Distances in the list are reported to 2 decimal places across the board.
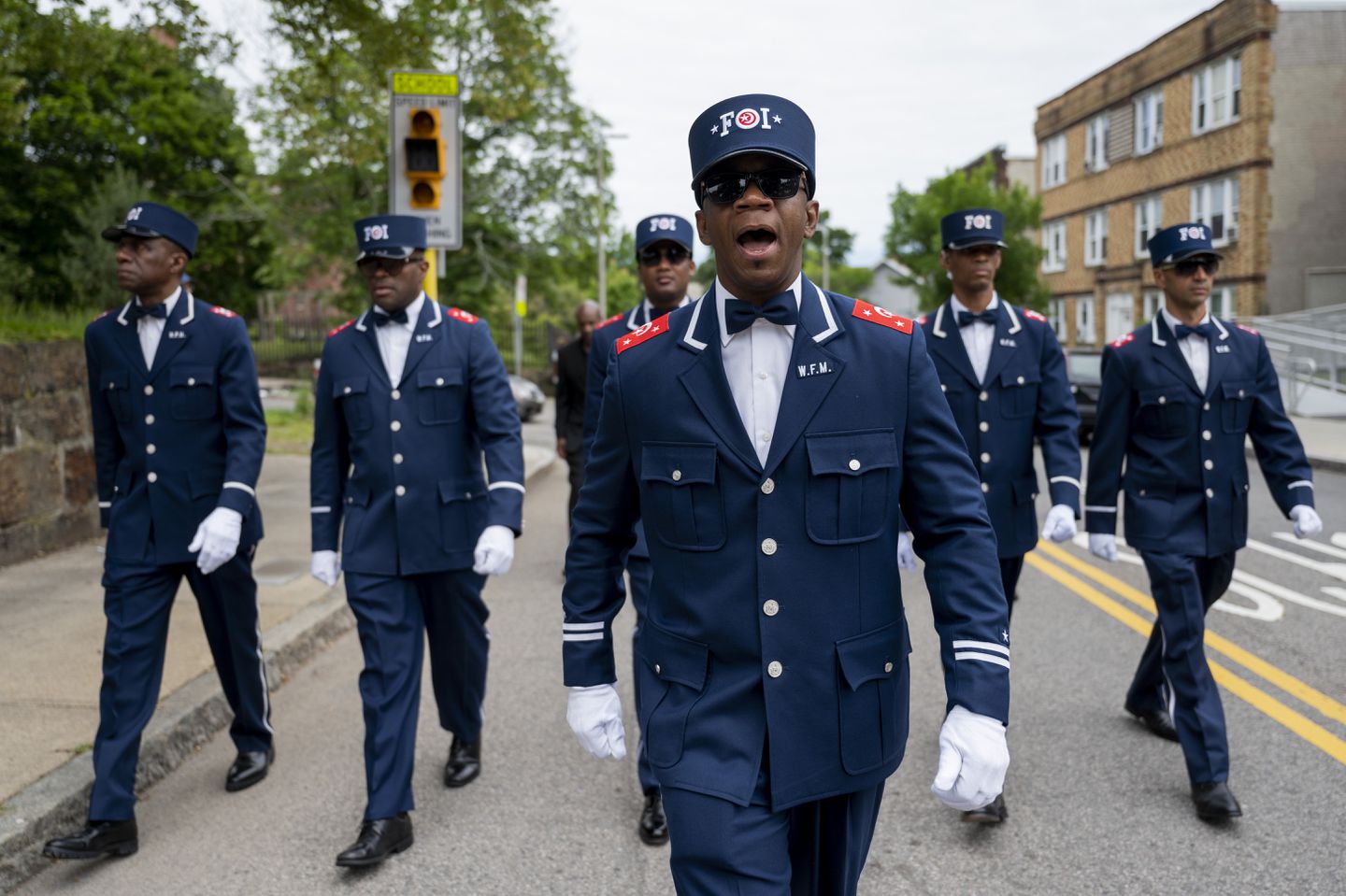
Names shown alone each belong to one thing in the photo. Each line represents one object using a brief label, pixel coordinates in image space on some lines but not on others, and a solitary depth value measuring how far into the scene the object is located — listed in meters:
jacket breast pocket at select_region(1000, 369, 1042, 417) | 5.23
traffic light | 8.95
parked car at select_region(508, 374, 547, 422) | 28.15
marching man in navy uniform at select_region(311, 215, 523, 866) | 4.64
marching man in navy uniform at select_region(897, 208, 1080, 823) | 5.21
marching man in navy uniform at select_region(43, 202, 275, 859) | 4.68
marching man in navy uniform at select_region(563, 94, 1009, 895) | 2.49
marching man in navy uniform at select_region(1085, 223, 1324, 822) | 4.82
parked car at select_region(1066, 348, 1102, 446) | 18.81
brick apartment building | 31.59
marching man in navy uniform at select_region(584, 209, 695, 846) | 5.73
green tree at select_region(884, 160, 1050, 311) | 37.00
